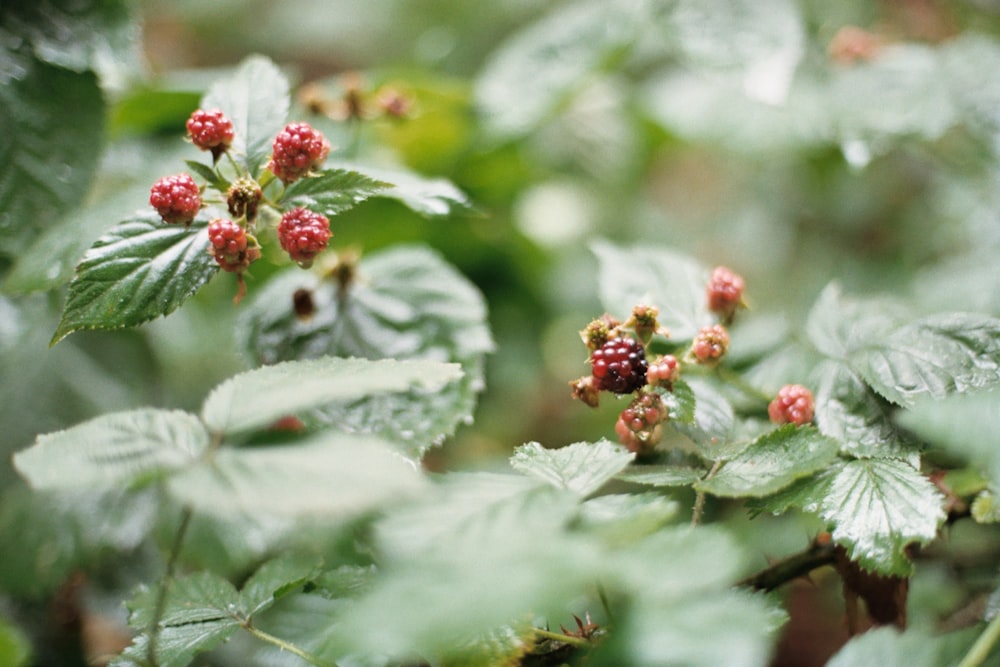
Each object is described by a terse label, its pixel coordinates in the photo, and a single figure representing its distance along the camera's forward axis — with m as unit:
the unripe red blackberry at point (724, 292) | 0.52
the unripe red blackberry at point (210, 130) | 0.49
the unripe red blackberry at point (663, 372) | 0.49
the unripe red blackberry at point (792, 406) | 0.50
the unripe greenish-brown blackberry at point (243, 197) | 0.49
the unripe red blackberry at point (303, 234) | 0.48
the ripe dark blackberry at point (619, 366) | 0.49
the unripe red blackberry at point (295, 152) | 0.49
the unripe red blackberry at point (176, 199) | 0.48
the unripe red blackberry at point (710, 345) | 0.50
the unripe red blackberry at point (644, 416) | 0.49
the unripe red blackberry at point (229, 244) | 0.48
